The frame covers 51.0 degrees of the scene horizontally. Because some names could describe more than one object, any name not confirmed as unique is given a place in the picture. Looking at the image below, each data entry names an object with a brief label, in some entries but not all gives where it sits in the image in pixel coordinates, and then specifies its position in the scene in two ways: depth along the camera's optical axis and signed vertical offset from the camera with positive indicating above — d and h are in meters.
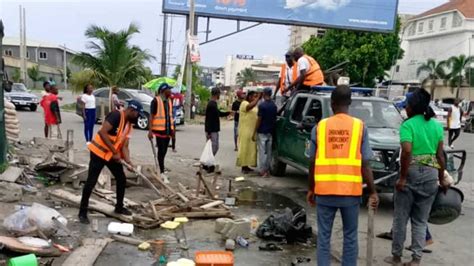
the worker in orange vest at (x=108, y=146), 6.27 -0.97
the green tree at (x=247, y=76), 96.06 +0.00
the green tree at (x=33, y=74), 64.19 -1.18
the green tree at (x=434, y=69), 54.88 +1.88
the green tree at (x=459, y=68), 52.25 +2.06
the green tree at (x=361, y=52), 37.47 +2.32
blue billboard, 24.02 +3.32
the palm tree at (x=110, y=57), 23.19 +0.57
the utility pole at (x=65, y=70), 67.47 -0.59
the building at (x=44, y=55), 77.31 +1.71
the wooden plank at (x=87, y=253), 4.81 -1.89
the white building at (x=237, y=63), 138.62 +3.57
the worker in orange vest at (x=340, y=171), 4.20 -0.76
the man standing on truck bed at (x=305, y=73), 10.16 +0.13
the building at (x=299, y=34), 95.31 +8.85
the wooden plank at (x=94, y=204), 6.52 -1.89
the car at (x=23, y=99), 25.94 -1.82
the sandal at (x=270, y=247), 5.68 -1.94
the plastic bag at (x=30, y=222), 5.38 -1.71
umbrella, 22.94 -0.55
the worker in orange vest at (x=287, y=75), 10.46 +0.07
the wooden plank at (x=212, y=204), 6.96 -1.84
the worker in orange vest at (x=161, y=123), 8.91 -0.92
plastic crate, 4.14 -1.54
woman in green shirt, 5.06 -0.77
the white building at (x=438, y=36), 59.16 +6.52
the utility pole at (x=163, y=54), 40.06 +1.42
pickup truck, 7.25 -0.83
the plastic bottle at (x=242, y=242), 5.75 -1.92
